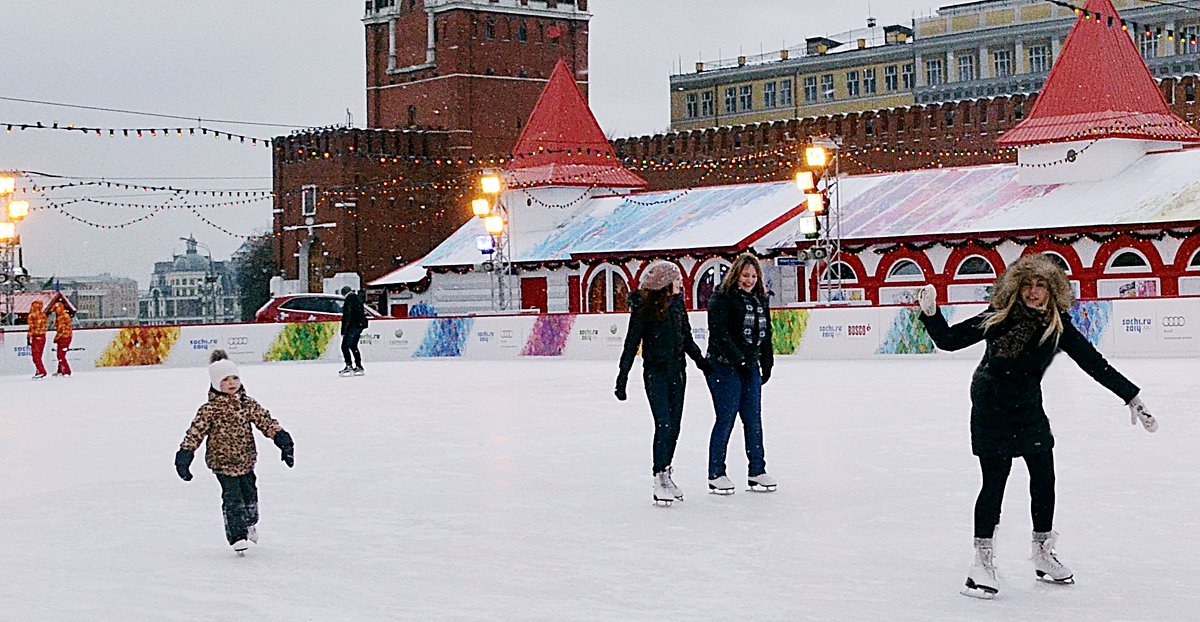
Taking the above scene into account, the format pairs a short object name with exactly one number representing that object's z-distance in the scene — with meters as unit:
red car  34.56
